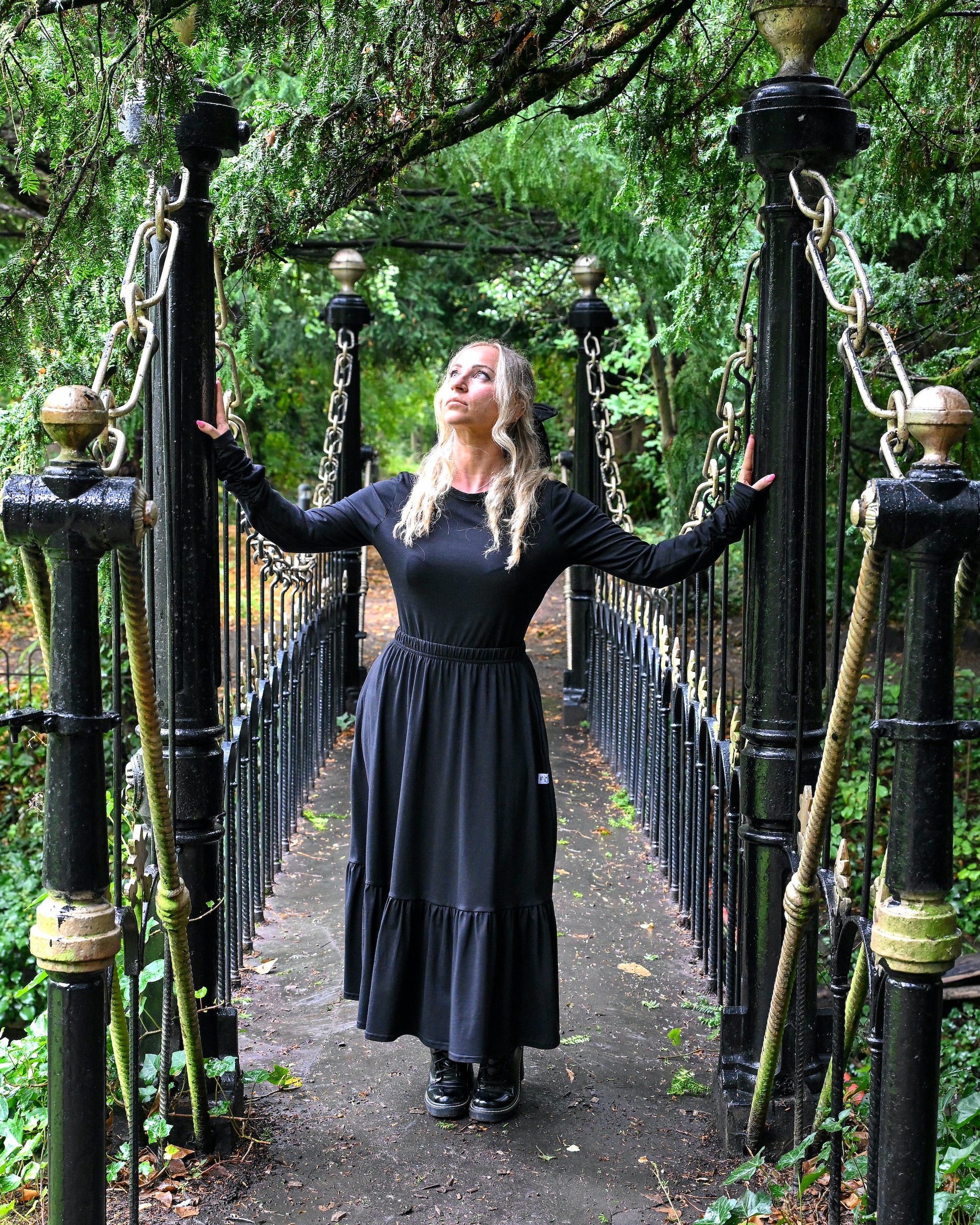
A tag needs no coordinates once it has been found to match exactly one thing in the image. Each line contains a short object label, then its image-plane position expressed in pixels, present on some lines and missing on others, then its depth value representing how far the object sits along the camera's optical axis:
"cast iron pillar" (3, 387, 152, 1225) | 2.04
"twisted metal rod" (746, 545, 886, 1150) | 2.12
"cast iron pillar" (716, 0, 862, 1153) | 2.74
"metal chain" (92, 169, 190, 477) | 2.23
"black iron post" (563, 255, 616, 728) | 7.46
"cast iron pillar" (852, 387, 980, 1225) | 1.91
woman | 3.06
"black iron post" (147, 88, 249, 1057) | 2.83
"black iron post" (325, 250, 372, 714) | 7.56
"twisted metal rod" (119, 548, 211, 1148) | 2.24
